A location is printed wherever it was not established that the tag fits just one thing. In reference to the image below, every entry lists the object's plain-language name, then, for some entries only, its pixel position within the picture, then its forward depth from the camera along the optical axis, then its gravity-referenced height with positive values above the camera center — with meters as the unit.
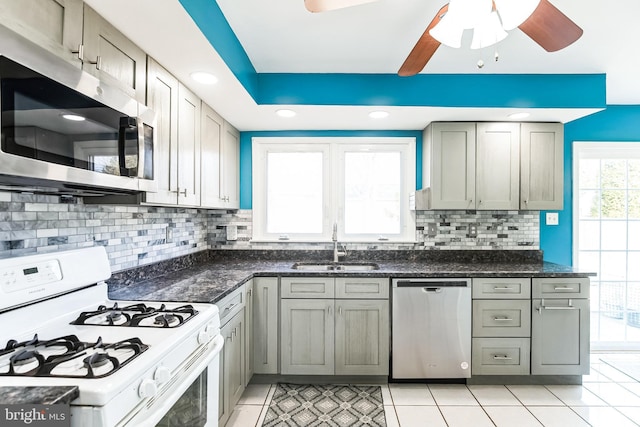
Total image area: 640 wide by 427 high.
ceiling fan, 1.35 +0.81
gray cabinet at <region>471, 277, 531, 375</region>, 2.60 -0.83
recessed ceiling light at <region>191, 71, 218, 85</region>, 1.98 +0.80
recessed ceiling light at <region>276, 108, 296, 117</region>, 2.69 +0.80
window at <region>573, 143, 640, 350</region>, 3.28 -0.15
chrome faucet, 3.10 -0.26
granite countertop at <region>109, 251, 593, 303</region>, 1.87 -0.43
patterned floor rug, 2.16 -1.30
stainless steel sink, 3.04 -0.46
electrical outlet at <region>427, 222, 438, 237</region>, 3.21 -0.14
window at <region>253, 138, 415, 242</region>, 3.26 +0.25
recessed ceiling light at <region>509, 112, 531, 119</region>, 2.70 +0.79
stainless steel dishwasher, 2.58 -0.83
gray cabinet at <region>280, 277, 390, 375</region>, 2.60 -0.84
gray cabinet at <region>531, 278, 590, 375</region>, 2.59 -0.85
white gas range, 0.91 -0.44
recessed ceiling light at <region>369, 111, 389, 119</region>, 2.71 +0.80
